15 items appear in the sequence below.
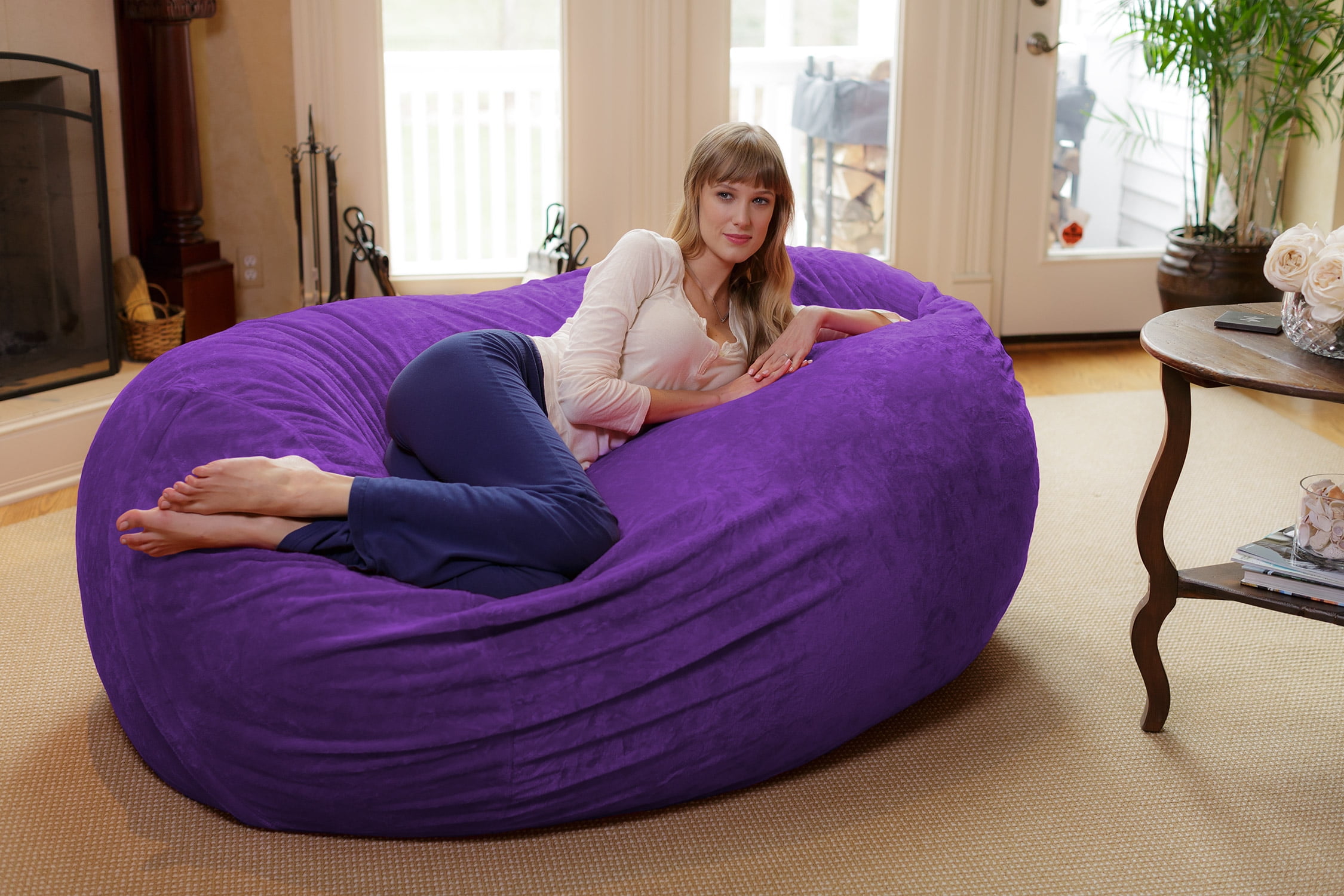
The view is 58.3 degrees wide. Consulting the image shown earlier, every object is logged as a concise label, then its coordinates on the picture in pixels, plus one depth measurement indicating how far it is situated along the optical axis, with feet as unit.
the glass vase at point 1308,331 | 5.96
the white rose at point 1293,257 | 6.07
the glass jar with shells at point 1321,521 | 6.04
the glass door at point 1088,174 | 14.52
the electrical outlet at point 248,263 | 13.53
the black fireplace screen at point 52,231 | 10.57
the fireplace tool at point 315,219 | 13.08
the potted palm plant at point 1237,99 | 13.07
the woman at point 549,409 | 5.60
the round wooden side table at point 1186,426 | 5.83
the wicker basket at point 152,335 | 11.83
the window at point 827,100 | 14.14
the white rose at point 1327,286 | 5.78
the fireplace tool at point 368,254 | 13.24
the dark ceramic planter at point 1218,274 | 13.42
